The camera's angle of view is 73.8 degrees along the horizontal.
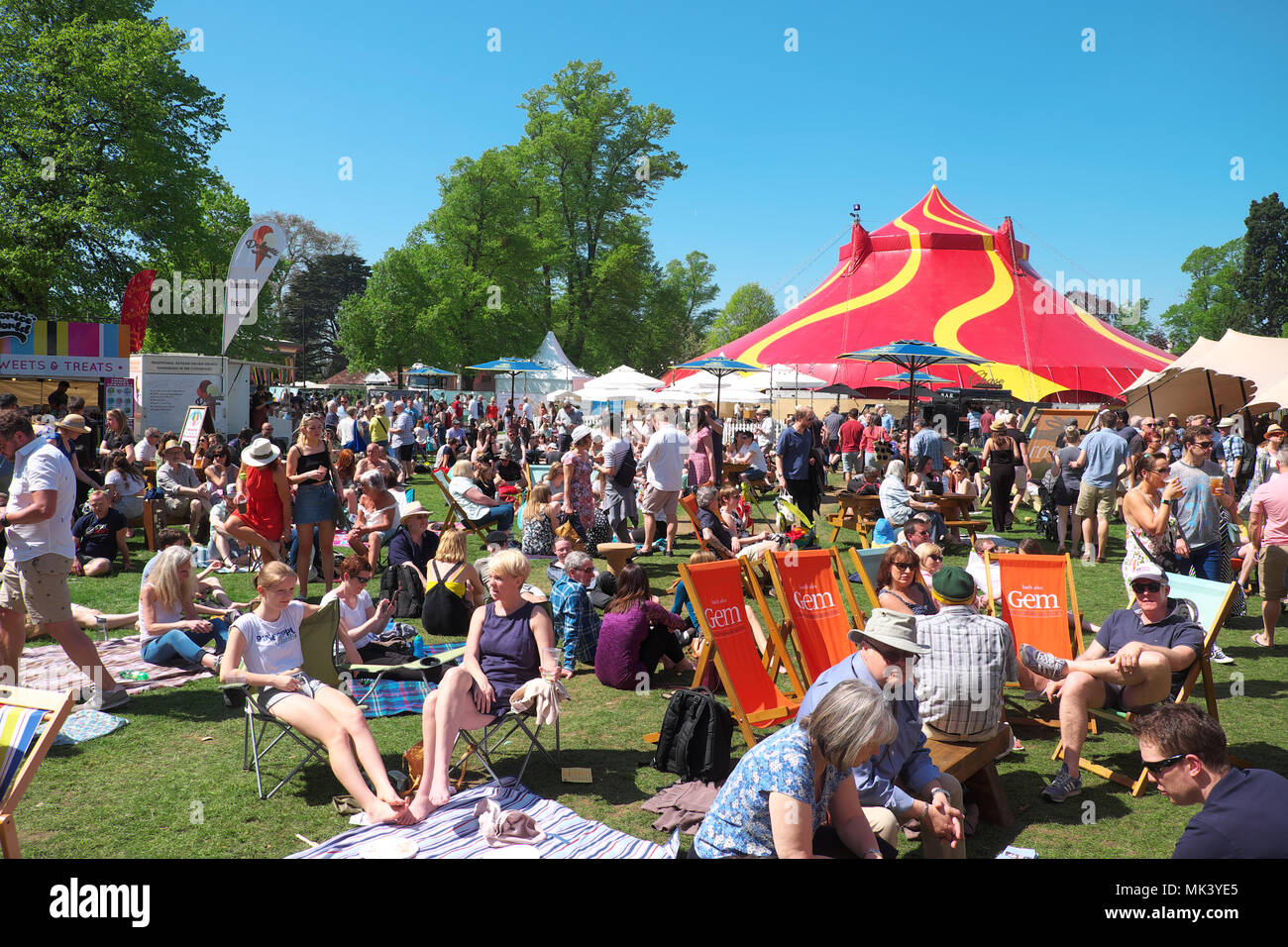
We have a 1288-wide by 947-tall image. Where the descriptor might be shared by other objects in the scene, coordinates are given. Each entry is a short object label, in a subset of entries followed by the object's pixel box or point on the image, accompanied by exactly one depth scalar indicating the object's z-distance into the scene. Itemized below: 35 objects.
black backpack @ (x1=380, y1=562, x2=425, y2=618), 7.48
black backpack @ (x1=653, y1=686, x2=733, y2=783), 4.45
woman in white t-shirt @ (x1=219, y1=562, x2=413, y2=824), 3.90
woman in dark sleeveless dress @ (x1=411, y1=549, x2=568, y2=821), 4.32
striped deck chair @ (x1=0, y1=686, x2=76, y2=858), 3.19
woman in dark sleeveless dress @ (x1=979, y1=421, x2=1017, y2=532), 12.36
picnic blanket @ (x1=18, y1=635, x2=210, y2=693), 5.73
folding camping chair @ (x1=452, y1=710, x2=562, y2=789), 4.39
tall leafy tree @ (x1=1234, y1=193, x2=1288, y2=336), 57.94
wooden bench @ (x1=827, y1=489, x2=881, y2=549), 10.98
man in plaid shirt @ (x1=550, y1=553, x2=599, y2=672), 6.53
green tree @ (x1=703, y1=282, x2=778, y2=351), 67.88
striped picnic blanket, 3.64
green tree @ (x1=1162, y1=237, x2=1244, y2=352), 61.66
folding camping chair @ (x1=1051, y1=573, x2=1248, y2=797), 4.62
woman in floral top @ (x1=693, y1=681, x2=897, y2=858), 2.79
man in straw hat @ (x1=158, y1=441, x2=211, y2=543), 10.27
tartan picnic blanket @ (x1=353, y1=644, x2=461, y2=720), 5.42
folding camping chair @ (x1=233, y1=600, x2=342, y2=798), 4.41
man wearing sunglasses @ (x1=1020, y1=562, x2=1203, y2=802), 4.50
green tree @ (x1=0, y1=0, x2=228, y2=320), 21.94
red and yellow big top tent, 24.03
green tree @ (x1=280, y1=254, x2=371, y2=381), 67.00
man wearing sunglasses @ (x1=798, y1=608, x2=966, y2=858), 3.46
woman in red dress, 7.49
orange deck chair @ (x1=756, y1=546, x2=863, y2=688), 5.54
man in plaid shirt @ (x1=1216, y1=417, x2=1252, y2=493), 12.90
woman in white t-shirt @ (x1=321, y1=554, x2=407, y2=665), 6.04
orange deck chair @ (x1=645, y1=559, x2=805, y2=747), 5.12
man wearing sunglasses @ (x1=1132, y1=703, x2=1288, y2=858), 2.43
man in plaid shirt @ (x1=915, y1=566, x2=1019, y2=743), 4.09
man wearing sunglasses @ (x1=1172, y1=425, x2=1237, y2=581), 6.98
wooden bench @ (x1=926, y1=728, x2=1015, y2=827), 3.94
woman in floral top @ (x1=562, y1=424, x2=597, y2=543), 9.61
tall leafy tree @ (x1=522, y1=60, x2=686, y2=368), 36.03
